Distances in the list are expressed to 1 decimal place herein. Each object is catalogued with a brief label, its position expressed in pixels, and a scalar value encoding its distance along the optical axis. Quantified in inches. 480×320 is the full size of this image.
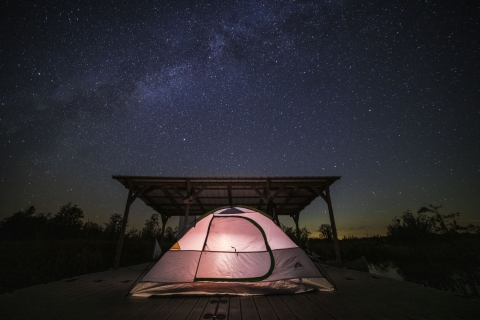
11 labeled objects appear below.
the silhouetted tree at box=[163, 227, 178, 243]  1237.1
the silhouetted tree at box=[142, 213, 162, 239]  1465.3
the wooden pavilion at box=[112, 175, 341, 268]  293.9
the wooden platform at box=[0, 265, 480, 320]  93.3
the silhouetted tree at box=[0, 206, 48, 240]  1563.7
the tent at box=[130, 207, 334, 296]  127.6
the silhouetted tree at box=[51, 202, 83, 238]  1844.0
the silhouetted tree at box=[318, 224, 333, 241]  1335.9
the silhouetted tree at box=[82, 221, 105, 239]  1653.5
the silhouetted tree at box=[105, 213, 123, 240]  1910.7
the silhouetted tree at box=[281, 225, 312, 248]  1219.2
